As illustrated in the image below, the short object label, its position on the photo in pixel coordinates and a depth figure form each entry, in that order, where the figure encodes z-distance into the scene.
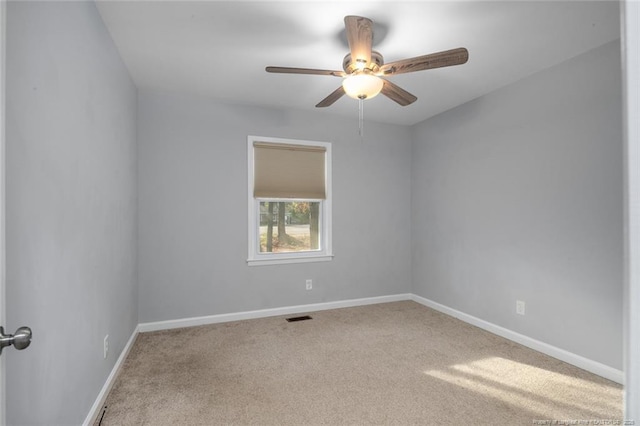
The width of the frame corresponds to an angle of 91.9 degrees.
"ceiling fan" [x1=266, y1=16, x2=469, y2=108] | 1.83
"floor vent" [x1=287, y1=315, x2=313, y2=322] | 3.59
